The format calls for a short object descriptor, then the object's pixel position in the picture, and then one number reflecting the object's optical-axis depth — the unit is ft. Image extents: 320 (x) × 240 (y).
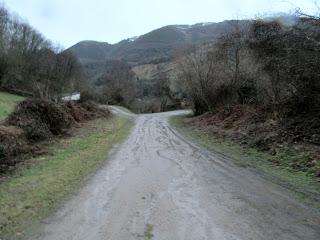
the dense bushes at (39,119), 34.98
